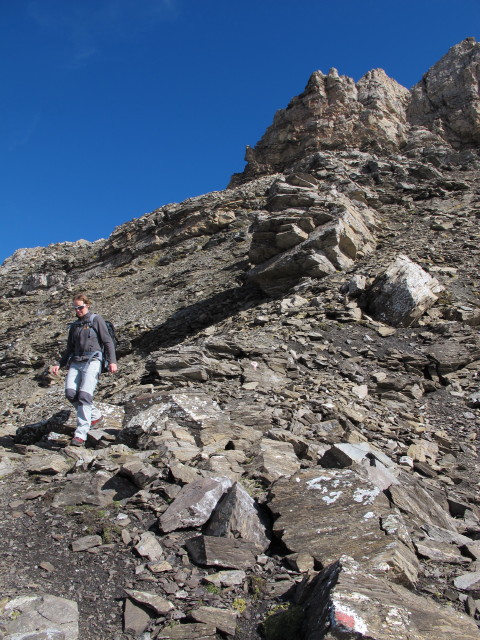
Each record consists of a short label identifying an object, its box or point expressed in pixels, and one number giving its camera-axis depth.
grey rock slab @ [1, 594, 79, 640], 2.90
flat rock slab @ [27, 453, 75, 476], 5.48
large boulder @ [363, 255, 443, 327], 13.35
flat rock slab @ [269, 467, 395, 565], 3.92
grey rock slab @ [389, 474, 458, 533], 4.89
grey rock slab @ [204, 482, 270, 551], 4.11
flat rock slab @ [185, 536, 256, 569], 3.78
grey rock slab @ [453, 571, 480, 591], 3.57
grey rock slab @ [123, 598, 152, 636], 3.06
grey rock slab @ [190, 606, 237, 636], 3.08
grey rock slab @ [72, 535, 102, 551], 3.97
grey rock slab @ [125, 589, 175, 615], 3.22
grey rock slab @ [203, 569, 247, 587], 3.57
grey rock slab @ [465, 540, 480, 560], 4.32
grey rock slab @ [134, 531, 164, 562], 3.87
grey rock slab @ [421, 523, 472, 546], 4.61
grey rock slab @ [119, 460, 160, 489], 4.99
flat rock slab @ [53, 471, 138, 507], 4.77
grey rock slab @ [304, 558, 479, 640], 2.58
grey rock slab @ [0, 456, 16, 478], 5.54
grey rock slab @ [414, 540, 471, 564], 4.05
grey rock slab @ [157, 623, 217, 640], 3.00
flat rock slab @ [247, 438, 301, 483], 5.21
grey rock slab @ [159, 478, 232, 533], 4.27
